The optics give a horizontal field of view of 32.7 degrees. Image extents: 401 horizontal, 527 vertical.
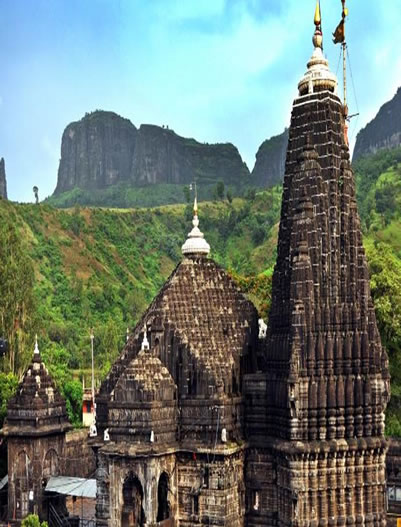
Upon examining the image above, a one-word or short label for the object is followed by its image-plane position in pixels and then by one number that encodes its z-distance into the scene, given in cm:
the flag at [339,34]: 2436
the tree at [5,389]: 2609
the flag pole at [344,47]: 2289
